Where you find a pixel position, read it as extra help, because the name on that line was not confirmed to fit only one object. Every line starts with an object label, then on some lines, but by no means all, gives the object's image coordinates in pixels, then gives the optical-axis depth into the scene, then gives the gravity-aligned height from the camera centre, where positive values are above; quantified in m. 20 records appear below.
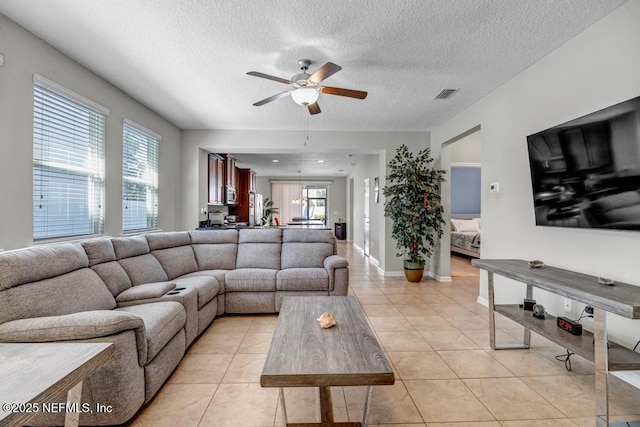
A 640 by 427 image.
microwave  6.36 +0.36
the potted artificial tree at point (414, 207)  4.73 +0.11
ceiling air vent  3.48 +1.51
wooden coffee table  1.29 -0.74
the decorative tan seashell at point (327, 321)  1.84 -0.71
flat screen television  1.83 +0.34
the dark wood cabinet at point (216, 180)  5.55 +0.64
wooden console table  1.52 -0.53
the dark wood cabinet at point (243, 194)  7.94 +0.49
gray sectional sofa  1.55 -0.66
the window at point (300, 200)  11.83 +0.50
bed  6.51 -0.52
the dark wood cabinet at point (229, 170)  6.40 +0.96
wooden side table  0.83 -0.57
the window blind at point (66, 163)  2.40 +0.44
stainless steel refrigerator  8.27 +0.08
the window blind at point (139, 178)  3.61 +0.44
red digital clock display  2.00 -0.79
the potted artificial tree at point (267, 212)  10.09 -0.01
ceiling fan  2.64 +1.17
